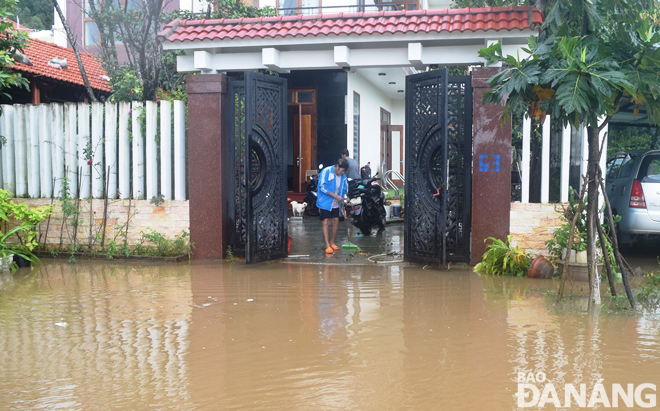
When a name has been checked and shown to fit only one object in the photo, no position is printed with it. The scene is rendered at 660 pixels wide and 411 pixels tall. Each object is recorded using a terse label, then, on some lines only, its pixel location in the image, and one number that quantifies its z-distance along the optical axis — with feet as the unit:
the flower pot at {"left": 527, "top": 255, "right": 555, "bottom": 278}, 29.96
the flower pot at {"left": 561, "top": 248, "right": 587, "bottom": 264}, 28.60
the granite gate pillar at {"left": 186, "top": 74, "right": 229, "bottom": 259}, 34.83
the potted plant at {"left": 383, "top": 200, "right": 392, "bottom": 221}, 54.01
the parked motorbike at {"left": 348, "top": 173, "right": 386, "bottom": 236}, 44.52
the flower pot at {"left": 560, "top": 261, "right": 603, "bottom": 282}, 28.35
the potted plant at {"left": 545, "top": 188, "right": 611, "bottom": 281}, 28.45
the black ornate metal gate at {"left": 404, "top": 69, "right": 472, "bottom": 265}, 32.12
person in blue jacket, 37.55
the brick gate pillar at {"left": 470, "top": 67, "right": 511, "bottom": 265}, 32.17
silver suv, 32.94
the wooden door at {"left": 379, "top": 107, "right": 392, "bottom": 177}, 78.48
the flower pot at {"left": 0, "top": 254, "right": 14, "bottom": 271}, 32.37
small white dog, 55.06
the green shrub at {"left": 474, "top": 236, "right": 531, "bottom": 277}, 30.73
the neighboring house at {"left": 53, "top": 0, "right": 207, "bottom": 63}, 73.77
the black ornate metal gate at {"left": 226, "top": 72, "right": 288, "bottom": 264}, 33.35
